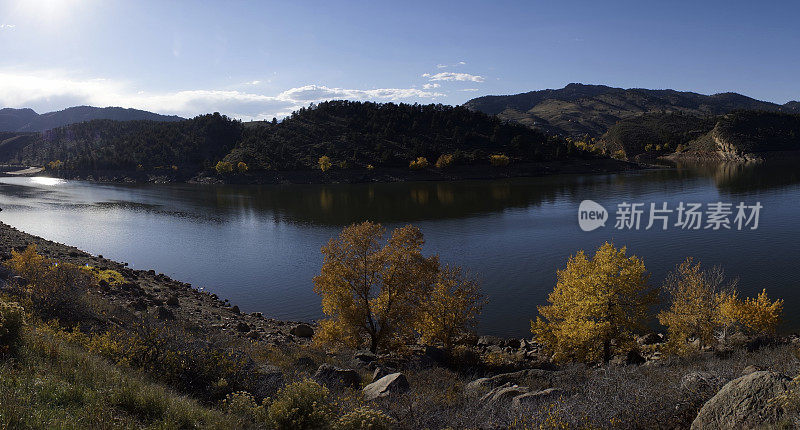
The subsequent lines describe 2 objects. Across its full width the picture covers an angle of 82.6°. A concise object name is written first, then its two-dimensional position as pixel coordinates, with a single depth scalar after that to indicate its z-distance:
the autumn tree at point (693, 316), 21.28
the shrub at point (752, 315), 21.45
